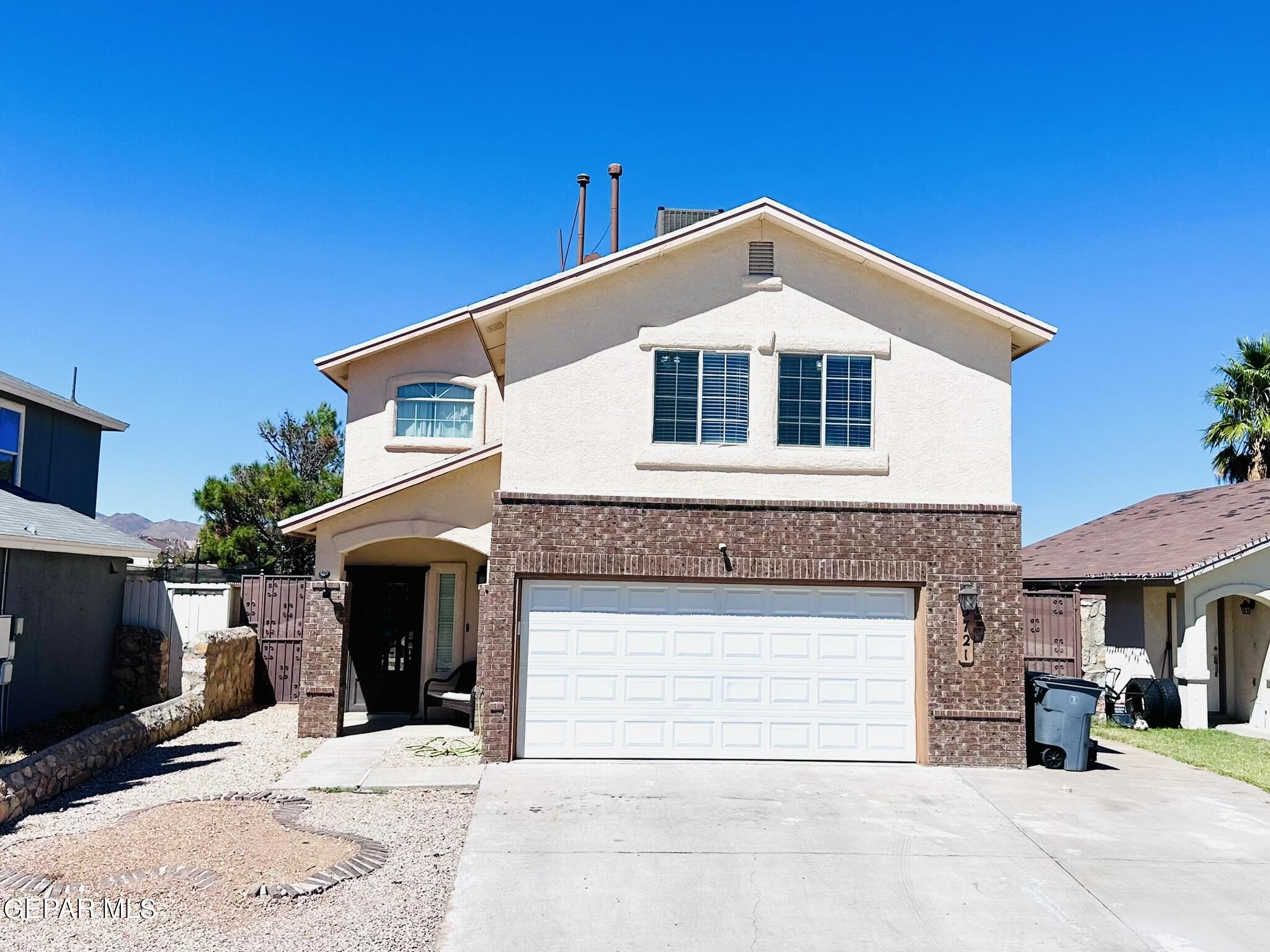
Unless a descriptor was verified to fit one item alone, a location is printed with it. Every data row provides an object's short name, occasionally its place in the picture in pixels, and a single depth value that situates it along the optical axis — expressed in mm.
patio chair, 15773
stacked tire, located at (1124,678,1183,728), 16562
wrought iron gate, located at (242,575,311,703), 18094
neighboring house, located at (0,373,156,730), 13891
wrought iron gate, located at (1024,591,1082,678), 17094
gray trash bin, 12492
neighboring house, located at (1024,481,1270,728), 16922
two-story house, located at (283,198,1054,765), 12508
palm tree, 25844
